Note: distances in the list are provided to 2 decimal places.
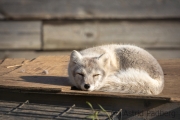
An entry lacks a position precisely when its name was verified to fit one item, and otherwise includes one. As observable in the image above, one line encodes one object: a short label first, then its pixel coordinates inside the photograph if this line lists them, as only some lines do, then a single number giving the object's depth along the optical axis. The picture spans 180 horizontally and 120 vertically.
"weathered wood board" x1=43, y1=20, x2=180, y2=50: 11.59
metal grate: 6.02
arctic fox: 7.30
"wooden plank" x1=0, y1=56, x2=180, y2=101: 7.00
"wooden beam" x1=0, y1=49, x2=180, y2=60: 11.83
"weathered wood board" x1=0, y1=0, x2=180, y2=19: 11.35
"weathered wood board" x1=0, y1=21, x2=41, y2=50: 11.77
